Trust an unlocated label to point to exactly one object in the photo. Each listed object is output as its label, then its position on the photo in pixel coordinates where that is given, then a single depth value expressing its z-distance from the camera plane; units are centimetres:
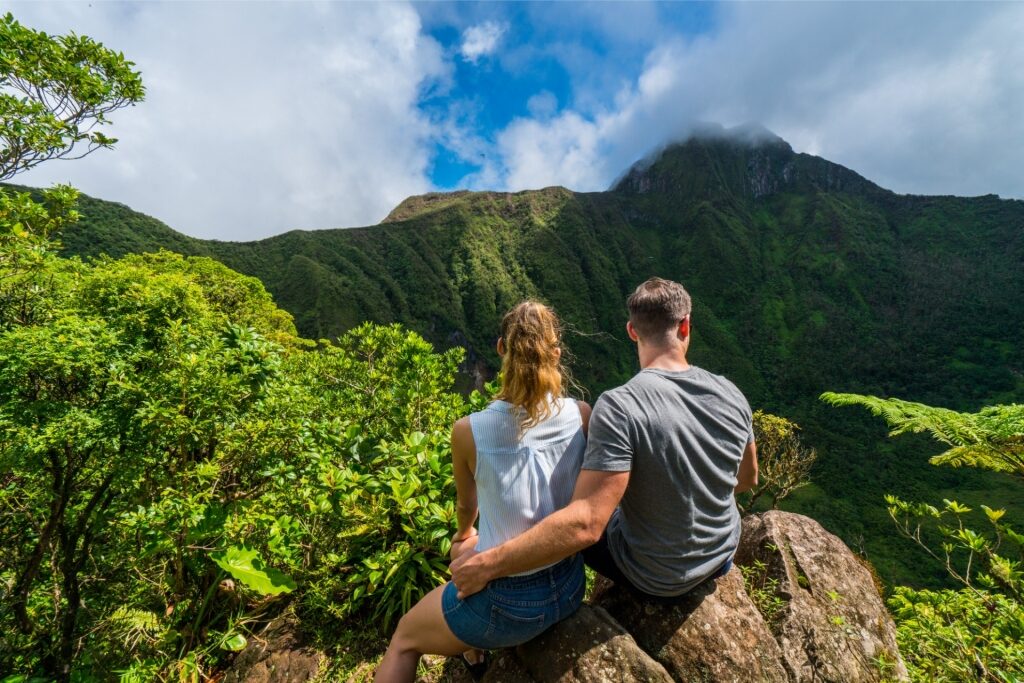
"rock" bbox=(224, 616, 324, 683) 299
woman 188
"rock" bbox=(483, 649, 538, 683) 201
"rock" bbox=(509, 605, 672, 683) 191
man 178
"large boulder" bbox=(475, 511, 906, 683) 196
